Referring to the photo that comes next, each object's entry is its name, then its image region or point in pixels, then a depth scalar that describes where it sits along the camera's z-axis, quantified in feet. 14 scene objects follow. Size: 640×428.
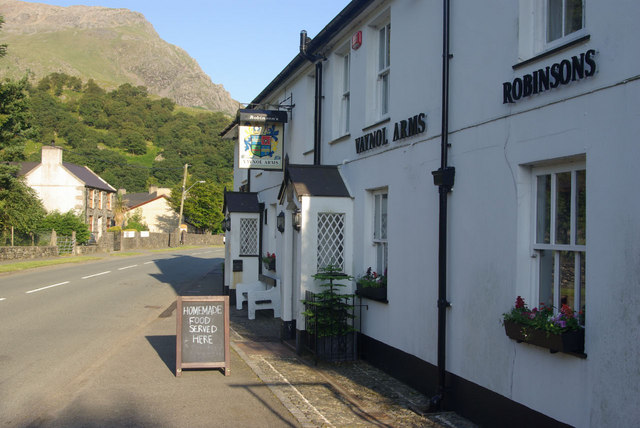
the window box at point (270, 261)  50.11
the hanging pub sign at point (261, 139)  46.65
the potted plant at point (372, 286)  29.55
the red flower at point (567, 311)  16.77
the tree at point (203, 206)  258.37
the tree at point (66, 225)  144.97
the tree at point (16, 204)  94.38
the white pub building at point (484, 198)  15.52
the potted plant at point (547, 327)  16.29
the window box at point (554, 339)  16.28
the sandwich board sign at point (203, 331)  27.61
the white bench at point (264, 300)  46.42
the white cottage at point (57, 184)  178.50
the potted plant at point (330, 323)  30.73
